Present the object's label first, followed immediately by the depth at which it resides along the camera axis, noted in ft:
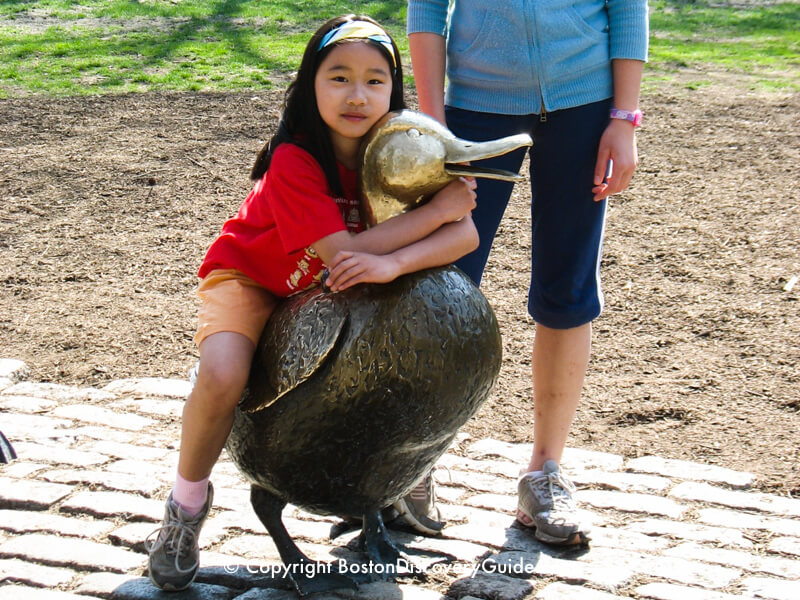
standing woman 9.48
